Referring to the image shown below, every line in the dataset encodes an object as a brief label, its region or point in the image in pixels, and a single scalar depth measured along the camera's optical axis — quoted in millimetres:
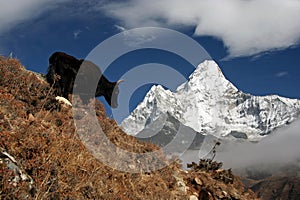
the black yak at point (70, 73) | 18297
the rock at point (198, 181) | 16348
